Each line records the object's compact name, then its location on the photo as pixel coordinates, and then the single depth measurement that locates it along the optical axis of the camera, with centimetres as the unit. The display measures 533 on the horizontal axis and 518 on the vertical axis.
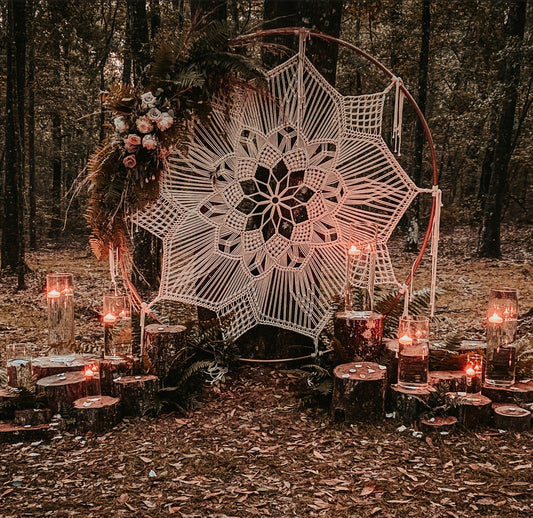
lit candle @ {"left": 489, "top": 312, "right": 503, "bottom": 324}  388
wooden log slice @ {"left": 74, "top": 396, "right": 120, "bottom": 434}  363
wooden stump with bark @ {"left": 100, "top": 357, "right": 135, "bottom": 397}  395
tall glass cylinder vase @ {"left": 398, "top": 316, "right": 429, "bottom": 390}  377
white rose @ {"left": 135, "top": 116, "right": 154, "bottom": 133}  384
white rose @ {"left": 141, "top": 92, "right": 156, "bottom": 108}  388
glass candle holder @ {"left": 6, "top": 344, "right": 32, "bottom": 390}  382
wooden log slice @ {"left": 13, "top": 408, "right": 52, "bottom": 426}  359
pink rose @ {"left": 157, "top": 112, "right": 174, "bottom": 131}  386
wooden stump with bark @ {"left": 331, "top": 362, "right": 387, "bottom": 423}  371
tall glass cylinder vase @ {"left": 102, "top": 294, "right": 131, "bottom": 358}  409
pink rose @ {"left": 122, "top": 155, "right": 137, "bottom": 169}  387
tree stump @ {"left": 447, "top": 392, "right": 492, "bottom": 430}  359
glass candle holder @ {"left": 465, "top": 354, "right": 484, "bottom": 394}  383
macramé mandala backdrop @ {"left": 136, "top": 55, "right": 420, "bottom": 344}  427
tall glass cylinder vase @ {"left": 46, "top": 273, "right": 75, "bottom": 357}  420
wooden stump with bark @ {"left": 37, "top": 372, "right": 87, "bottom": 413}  369
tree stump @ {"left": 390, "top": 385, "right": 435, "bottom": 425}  367
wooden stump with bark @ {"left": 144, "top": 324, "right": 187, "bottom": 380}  414
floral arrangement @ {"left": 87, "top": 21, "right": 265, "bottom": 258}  387
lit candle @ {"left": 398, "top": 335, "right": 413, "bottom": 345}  383
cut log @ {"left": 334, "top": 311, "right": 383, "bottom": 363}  410
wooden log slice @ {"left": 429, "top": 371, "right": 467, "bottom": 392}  381
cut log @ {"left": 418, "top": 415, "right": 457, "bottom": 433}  353
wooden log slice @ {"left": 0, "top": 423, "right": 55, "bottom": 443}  352
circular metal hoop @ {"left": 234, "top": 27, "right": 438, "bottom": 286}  391
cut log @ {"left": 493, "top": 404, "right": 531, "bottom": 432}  354
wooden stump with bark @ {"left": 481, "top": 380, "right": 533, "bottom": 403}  379
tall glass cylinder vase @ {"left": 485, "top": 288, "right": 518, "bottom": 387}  387
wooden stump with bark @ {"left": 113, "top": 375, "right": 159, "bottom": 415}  387
